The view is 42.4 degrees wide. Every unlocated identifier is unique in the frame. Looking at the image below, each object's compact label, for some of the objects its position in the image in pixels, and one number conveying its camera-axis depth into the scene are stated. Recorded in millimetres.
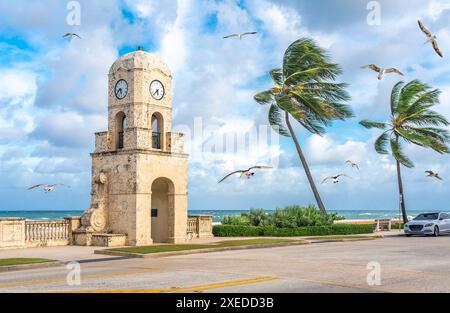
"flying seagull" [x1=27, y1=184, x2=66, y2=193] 27883
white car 34781
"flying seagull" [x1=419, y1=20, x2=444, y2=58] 18402
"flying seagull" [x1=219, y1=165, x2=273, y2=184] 29180
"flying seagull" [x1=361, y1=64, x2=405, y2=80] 22711
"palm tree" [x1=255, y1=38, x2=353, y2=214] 39812
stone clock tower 27688
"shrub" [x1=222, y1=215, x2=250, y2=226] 37031
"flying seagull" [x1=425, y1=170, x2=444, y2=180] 37781
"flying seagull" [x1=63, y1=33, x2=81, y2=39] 24039
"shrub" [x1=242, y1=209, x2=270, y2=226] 36562
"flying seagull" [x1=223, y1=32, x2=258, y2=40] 22350
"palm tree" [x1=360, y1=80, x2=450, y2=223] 45594
